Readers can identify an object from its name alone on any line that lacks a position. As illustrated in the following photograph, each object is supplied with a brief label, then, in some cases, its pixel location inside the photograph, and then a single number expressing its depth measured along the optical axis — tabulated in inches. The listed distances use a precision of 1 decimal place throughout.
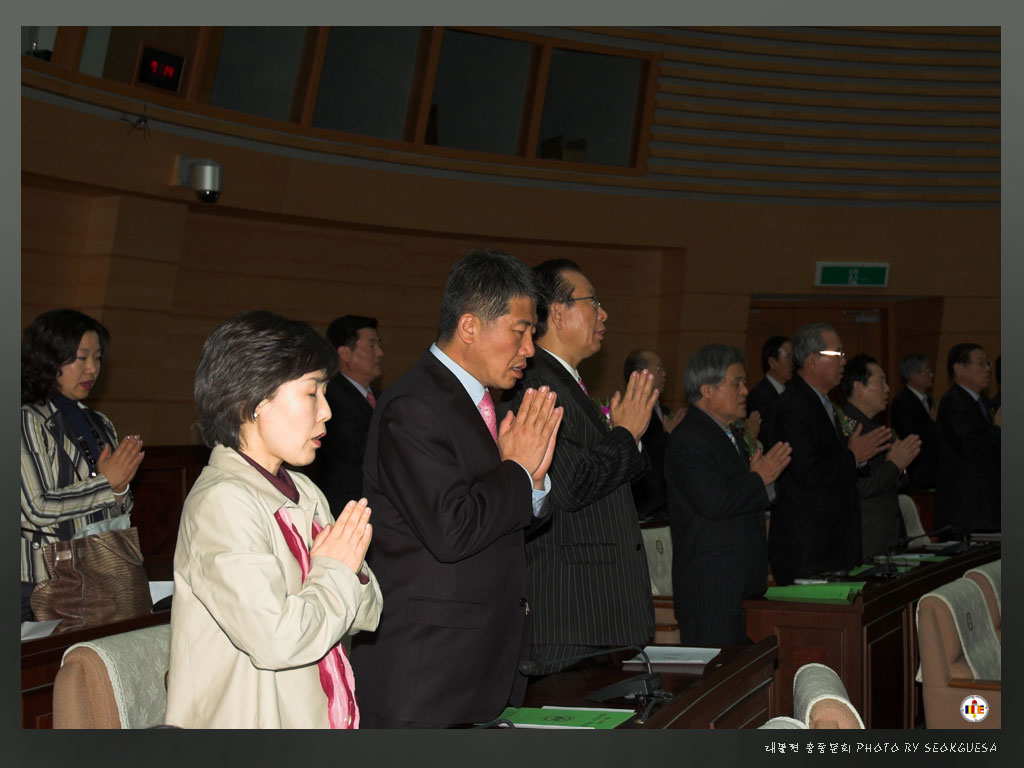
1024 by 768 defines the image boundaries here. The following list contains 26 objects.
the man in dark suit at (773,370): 287.9
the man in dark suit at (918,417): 289.1
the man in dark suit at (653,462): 247.0
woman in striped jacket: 122.8
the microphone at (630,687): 85.0
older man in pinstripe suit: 109.4
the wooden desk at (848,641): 137.7
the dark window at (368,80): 304.0
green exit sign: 369.1
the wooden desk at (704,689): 84.8
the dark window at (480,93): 323.9
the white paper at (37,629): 106.8
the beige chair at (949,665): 129.2
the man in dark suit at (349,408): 199.6
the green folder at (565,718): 79.7
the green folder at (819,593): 140.6
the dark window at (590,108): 345.1
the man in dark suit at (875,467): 195.8
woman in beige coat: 68.0
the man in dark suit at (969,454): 243.0
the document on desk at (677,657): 100.2
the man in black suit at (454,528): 85.7
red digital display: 257.3
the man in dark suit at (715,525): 142.3
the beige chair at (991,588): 147.9
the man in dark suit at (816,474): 175.8
